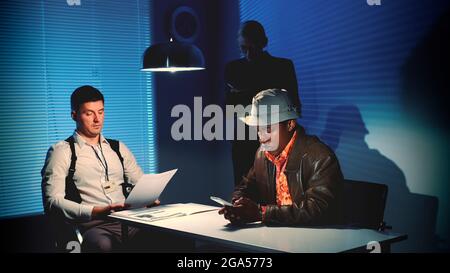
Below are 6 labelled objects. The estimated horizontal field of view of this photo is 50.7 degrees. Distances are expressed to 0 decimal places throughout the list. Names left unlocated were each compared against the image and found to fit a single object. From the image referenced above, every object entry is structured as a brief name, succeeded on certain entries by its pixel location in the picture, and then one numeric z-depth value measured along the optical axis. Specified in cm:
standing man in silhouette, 320
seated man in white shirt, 250
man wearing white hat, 199
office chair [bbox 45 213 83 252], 246
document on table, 232
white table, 171
